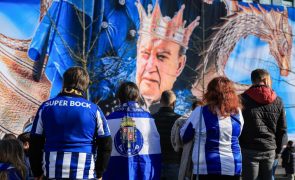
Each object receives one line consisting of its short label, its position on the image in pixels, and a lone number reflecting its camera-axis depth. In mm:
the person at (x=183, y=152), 5031
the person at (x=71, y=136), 4184
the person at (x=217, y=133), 4770
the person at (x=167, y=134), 5969
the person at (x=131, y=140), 5359
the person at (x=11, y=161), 4410
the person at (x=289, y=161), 16266
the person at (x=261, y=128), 5637
